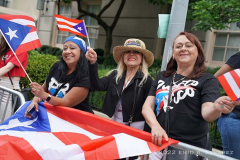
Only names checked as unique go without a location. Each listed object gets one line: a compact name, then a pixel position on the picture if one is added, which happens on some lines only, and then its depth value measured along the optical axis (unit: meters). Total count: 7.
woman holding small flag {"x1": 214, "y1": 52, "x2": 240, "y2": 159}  2.61
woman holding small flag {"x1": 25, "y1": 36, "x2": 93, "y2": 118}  3.25
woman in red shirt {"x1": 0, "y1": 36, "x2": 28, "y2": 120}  4.70
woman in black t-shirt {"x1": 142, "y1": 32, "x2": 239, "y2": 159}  2.35
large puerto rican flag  2.26
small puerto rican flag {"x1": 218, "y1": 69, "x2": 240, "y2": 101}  1.80
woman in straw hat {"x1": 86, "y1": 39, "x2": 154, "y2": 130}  3.23
